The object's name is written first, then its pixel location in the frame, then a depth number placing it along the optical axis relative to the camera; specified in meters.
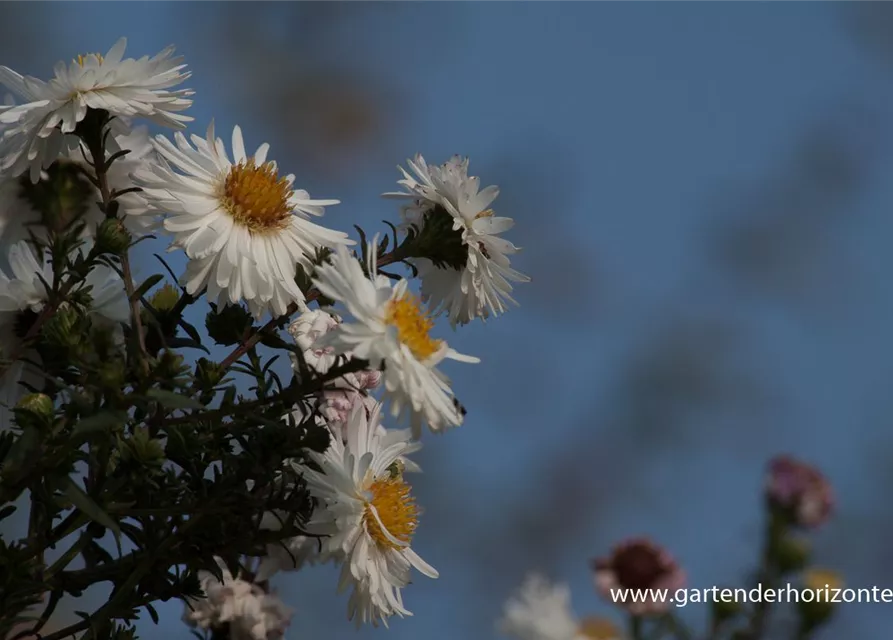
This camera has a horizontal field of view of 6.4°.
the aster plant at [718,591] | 1.39
